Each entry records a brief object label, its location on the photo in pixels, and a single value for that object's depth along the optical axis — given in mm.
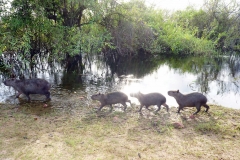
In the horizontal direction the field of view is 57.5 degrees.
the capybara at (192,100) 6645
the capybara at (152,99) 6883
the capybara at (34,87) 7805
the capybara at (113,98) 6964
